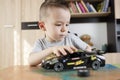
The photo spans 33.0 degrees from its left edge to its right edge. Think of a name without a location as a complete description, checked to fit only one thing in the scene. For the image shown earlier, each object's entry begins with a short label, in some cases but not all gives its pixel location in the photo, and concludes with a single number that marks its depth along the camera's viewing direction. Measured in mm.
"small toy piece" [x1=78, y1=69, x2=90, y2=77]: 576
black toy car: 709
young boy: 864
